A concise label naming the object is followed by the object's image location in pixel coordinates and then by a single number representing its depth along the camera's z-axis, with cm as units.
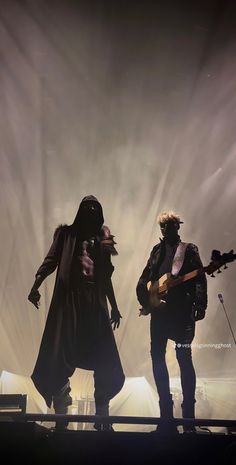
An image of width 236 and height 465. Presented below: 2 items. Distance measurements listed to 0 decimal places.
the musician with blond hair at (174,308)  523
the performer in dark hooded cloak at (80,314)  560
